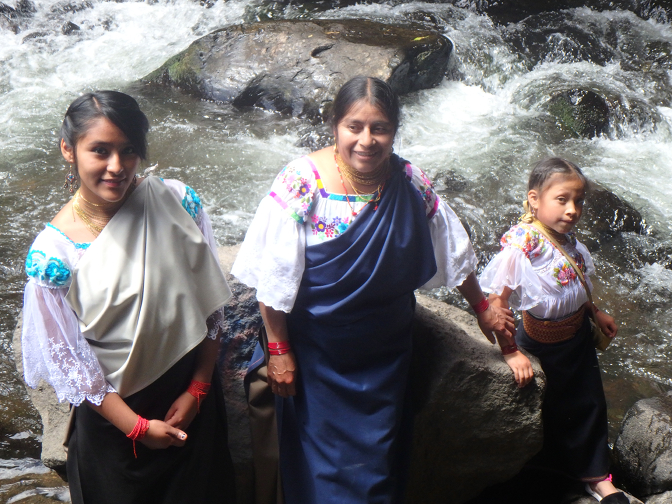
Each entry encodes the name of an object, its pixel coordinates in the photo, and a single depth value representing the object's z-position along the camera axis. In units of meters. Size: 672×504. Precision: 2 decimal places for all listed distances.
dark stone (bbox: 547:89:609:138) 6.16
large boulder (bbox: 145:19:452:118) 6.14
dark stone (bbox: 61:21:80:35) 8.25
